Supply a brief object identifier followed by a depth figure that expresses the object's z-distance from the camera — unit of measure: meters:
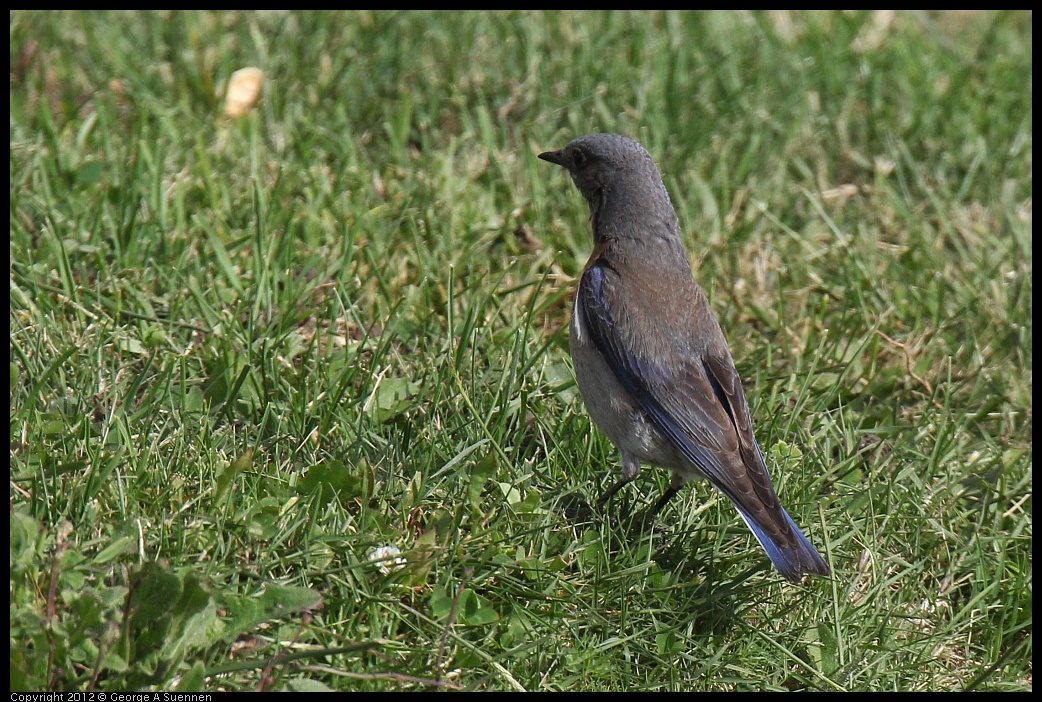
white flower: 7.64
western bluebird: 8.53
